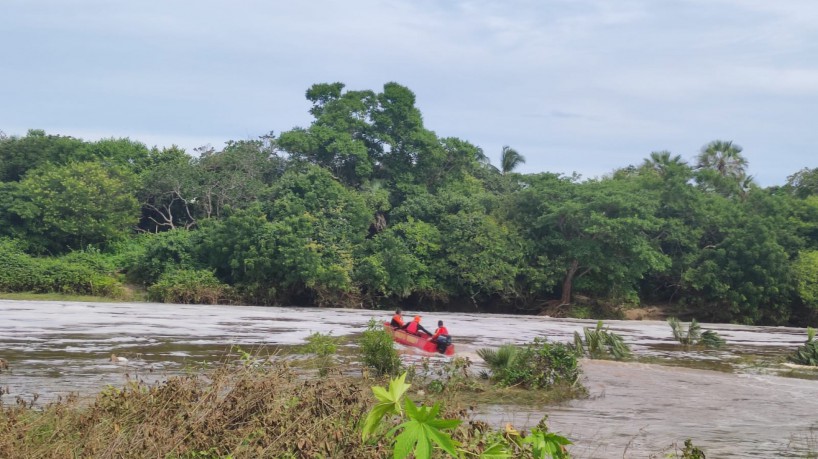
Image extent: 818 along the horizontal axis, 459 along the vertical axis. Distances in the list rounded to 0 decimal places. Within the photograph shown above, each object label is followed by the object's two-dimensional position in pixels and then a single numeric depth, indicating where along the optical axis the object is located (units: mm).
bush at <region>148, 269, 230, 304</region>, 40094
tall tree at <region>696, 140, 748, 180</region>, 58219
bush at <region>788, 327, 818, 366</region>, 21891
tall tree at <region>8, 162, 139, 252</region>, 42531
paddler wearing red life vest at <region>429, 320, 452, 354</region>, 20312
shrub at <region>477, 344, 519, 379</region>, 15703
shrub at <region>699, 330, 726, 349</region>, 26734
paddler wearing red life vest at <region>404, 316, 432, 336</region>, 21234
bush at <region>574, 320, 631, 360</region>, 21562
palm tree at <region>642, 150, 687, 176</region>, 56344
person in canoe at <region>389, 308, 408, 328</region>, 21859
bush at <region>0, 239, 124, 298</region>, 39000
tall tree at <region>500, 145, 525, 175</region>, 66438
